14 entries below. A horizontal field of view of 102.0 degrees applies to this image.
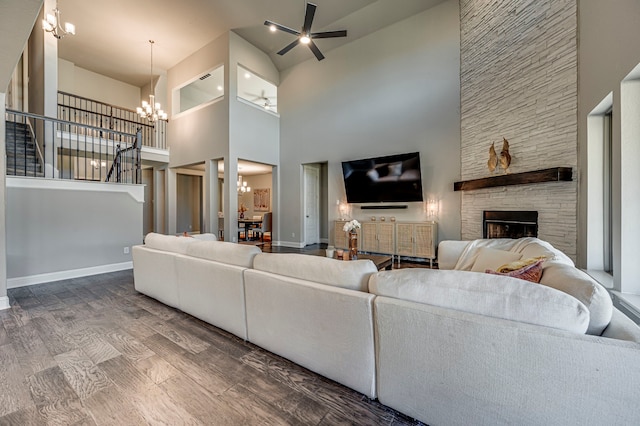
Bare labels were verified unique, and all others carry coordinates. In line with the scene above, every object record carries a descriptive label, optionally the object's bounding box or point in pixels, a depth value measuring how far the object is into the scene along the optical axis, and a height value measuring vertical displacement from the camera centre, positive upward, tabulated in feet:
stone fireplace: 10.71 +5.28
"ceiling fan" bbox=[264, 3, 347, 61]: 12.84 +9.52
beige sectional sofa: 3.13 -1.95
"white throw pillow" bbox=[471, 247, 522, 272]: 7.39 -1.47
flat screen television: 18.06 +2.34
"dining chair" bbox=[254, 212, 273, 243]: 25.99 -1.09
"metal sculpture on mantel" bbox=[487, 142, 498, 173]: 13.76 +2.67
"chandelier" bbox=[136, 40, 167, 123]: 21.47 +8.52
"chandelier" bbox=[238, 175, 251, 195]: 33.73 +3.25
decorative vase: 11.70 -1.56
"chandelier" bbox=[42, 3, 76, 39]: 14.19 +10.63
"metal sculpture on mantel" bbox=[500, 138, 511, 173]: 13.12 +2.69
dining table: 27.58 -1.60
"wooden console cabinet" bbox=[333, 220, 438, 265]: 17.25 -2.01
